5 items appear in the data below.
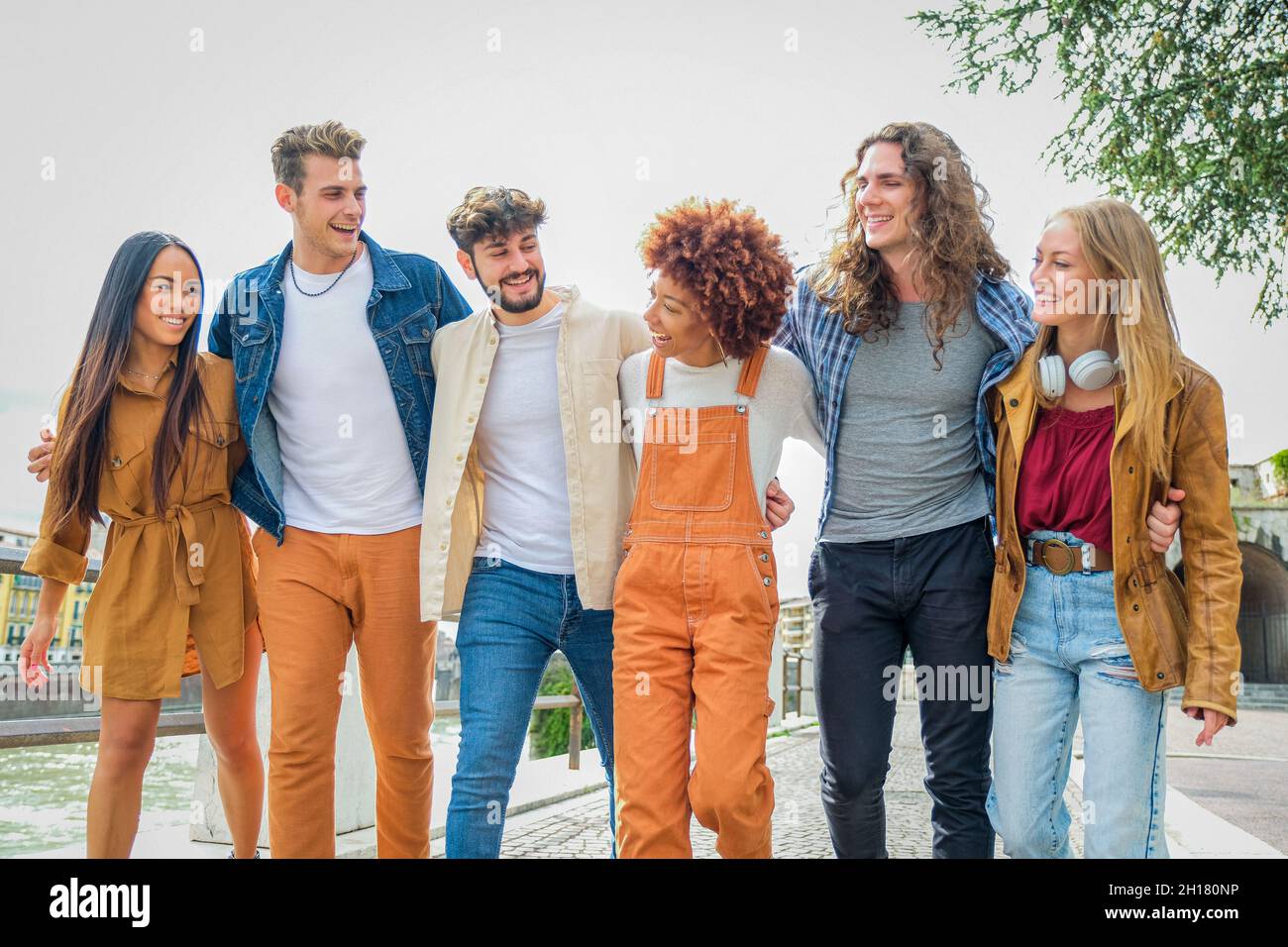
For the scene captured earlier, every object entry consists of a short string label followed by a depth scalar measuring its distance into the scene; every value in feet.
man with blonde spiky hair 11.41
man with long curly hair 10.43
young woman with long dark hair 11.21
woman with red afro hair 9.88
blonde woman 9.61
